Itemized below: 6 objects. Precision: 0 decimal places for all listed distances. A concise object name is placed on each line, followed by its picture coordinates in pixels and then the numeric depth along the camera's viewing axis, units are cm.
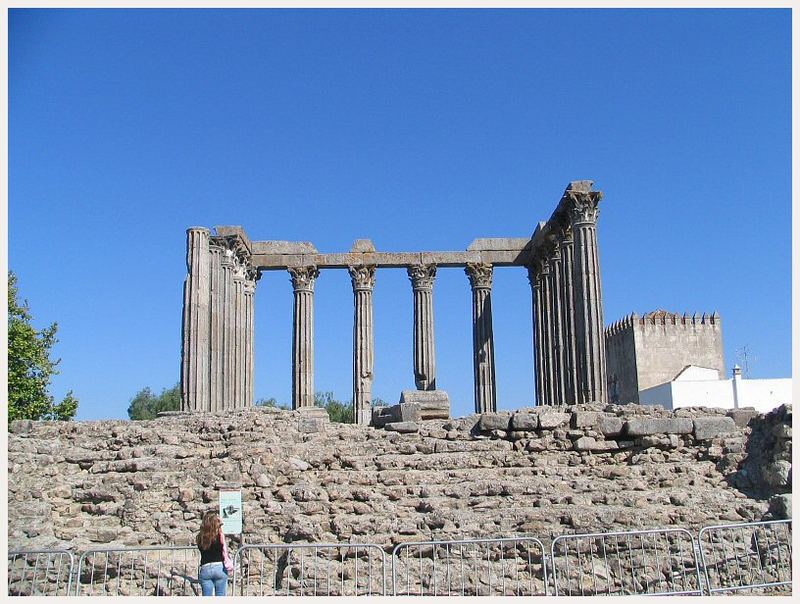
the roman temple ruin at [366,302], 2512
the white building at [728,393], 3831
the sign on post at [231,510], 1034
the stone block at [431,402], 1792
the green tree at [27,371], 3146
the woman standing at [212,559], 899
